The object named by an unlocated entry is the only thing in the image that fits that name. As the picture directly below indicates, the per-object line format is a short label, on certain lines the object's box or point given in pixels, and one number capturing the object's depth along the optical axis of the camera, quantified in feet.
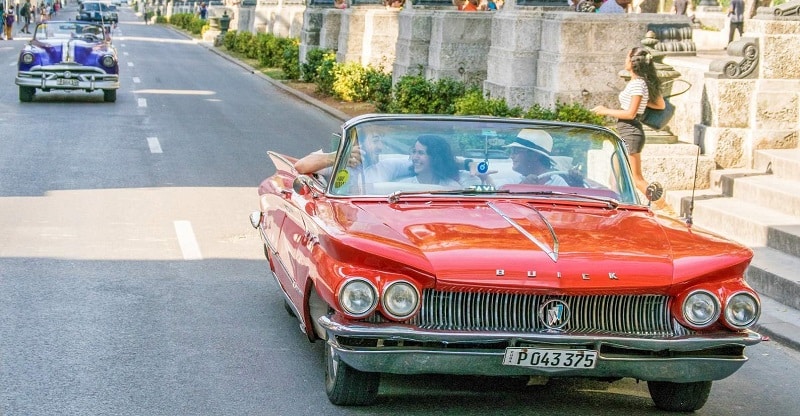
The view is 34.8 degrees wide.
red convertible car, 19.15
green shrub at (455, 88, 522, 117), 54.29
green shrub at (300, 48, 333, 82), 105.91
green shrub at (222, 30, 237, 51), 175.48
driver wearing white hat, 24.07
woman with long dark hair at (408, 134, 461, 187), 23.67
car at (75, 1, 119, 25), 238.48
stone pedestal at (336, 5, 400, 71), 95.66
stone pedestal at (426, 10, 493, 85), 76.48
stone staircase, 32.73
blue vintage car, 83.20
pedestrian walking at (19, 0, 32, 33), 261.24
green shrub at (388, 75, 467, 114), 72.28
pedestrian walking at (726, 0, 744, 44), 104.58
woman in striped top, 39.04
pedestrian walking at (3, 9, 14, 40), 219.39
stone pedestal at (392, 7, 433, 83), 81.71
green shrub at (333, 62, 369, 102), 89.81
